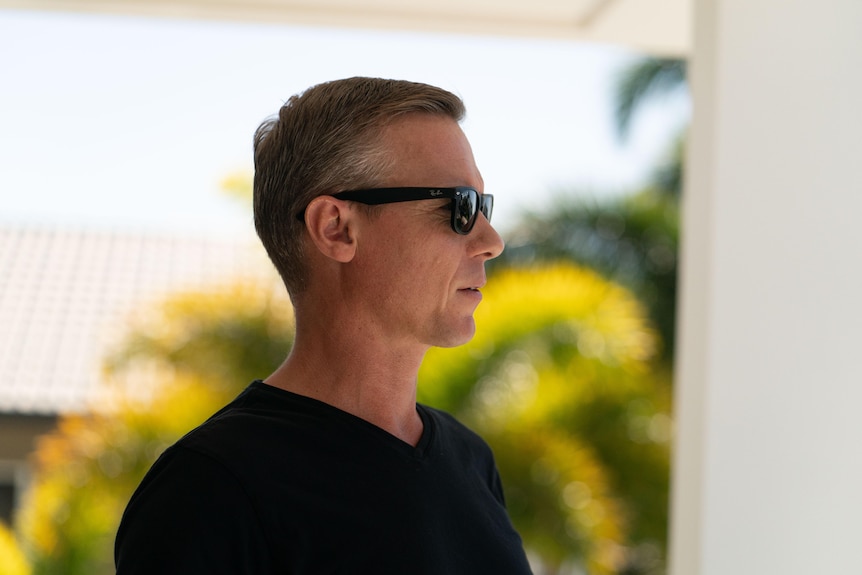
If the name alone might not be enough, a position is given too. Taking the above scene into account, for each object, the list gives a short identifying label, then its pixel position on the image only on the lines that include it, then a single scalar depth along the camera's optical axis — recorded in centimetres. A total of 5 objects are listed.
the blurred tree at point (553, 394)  710
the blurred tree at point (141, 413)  655
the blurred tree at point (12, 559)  661
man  141
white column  292
